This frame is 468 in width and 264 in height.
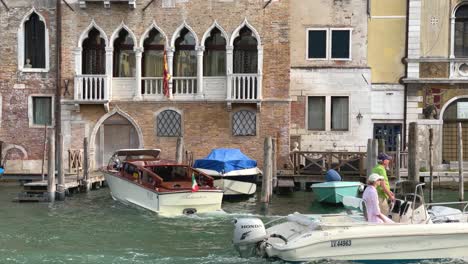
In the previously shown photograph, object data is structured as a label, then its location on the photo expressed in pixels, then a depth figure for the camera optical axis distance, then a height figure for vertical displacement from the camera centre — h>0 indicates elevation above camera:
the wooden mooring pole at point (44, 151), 17.89 -0.89
